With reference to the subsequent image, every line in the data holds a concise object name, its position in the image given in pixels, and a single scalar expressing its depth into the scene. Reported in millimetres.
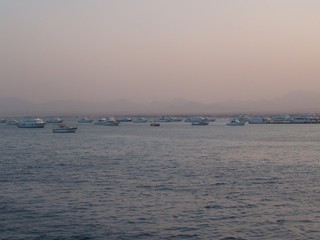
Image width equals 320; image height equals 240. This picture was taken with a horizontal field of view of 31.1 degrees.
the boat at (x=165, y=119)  187312
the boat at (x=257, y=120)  152375
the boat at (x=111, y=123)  139750
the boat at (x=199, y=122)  145125
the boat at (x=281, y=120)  153638
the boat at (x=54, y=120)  176188
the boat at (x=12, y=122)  160662
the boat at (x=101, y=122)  145200
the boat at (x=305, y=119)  152875
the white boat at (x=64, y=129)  96188
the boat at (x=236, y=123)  134000
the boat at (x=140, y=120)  173550
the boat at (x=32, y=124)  125938
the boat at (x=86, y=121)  176300
